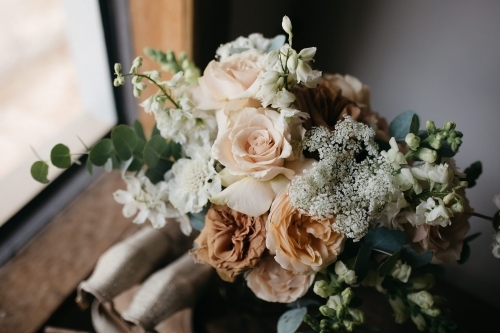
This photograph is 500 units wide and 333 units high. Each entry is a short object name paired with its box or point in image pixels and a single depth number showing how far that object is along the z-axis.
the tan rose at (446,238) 0.56
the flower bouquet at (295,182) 0.49
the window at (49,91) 0.84
